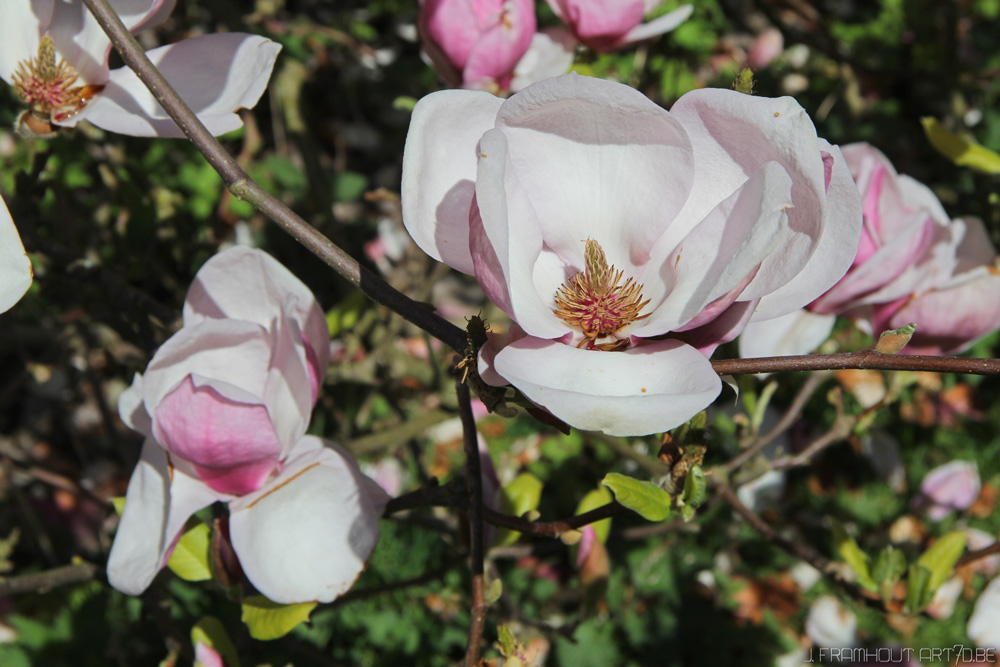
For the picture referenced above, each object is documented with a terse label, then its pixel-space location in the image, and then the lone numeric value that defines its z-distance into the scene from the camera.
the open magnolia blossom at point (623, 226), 0.48
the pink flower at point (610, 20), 0.92
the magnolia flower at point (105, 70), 0.71
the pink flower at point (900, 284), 0.83
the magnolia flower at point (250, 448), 0.64
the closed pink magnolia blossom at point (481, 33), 0.90
